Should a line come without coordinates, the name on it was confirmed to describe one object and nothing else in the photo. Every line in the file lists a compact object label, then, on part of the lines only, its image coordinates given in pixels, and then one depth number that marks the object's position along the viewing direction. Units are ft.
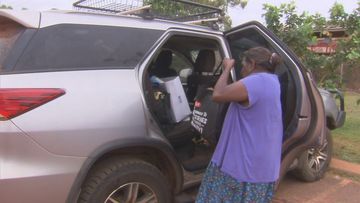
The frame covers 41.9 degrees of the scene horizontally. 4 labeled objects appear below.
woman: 10.23
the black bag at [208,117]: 11.60
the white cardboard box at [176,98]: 13.58
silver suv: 9.61
